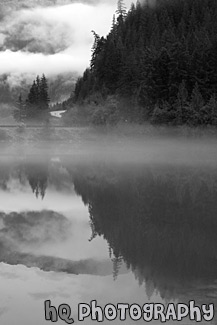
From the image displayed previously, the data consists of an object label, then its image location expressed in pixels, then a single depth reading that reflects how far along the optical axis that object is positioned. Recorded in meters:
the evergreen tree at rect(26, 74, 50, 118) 102.50
